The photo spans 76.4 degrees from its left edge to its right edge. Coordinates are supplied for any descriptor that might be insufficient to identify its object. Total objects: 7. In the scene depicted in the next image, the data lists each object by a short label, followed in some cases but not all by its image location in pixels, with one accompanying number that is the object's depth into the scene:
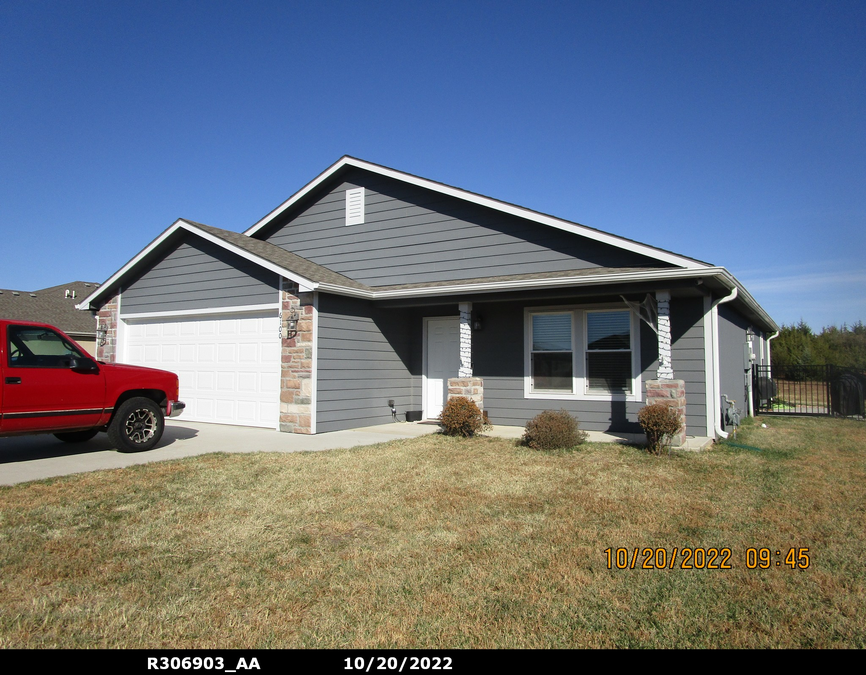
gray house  9.88
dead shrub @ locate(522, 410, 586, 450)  8.67
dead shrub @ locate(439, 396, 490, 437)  10.11
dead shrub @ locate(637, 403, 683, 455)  8.22
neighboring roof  22.30
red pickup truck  6.95
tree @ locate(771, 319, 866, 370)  27.28
